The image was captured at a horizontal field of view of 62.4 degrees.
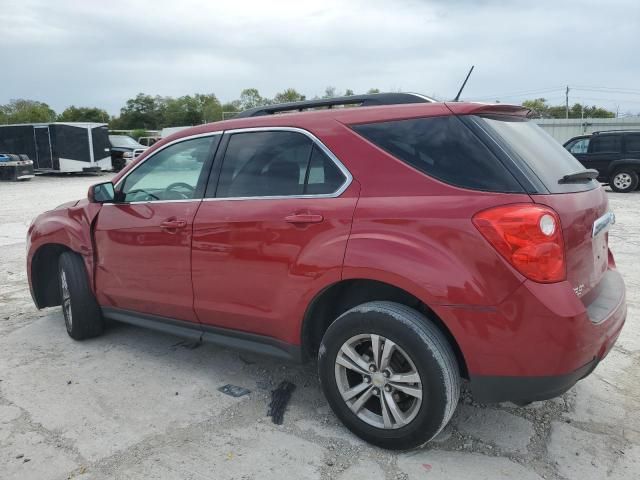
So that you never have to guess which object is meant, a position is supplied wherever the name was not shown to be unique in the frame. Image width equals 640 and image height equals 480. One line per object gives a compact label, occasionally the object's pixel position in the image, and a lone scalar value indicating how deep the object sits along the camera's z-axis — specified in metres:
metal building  31.81
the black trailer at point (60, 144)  24.45
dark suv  14.52
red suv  2.33
